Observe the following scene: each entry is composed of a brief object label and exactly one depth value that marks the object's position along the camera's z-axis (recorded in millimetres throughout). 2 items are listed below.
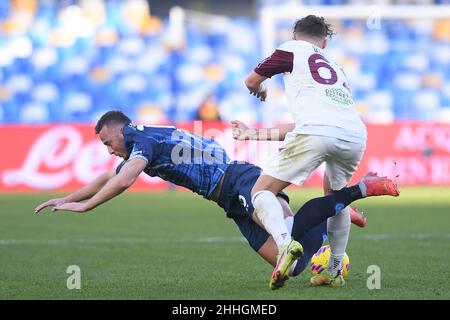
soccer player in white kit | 12273
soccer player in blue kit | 12758
